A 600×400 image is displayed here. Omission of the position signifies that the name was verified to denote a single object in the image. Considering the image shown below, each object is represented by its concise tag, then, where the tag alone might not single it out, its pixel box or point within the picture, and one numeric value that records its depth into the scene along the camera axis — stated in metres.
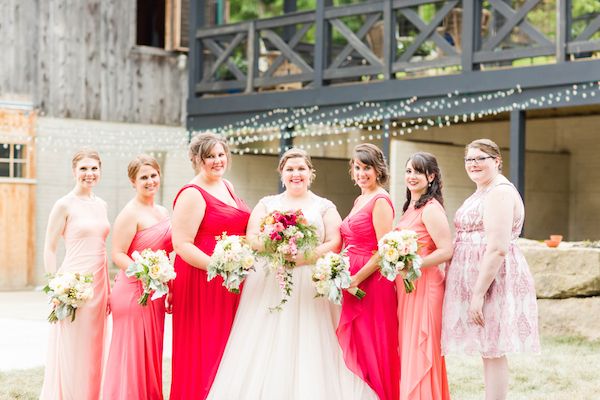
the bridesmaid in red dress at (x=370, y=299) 10.87
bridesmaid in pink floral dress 10.11
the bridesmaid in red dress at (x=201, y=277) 11.00
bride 10.78
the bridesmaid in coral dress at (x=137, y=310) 11.07
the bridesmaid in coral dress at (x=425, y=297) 10.56
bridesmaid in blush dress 11.35
